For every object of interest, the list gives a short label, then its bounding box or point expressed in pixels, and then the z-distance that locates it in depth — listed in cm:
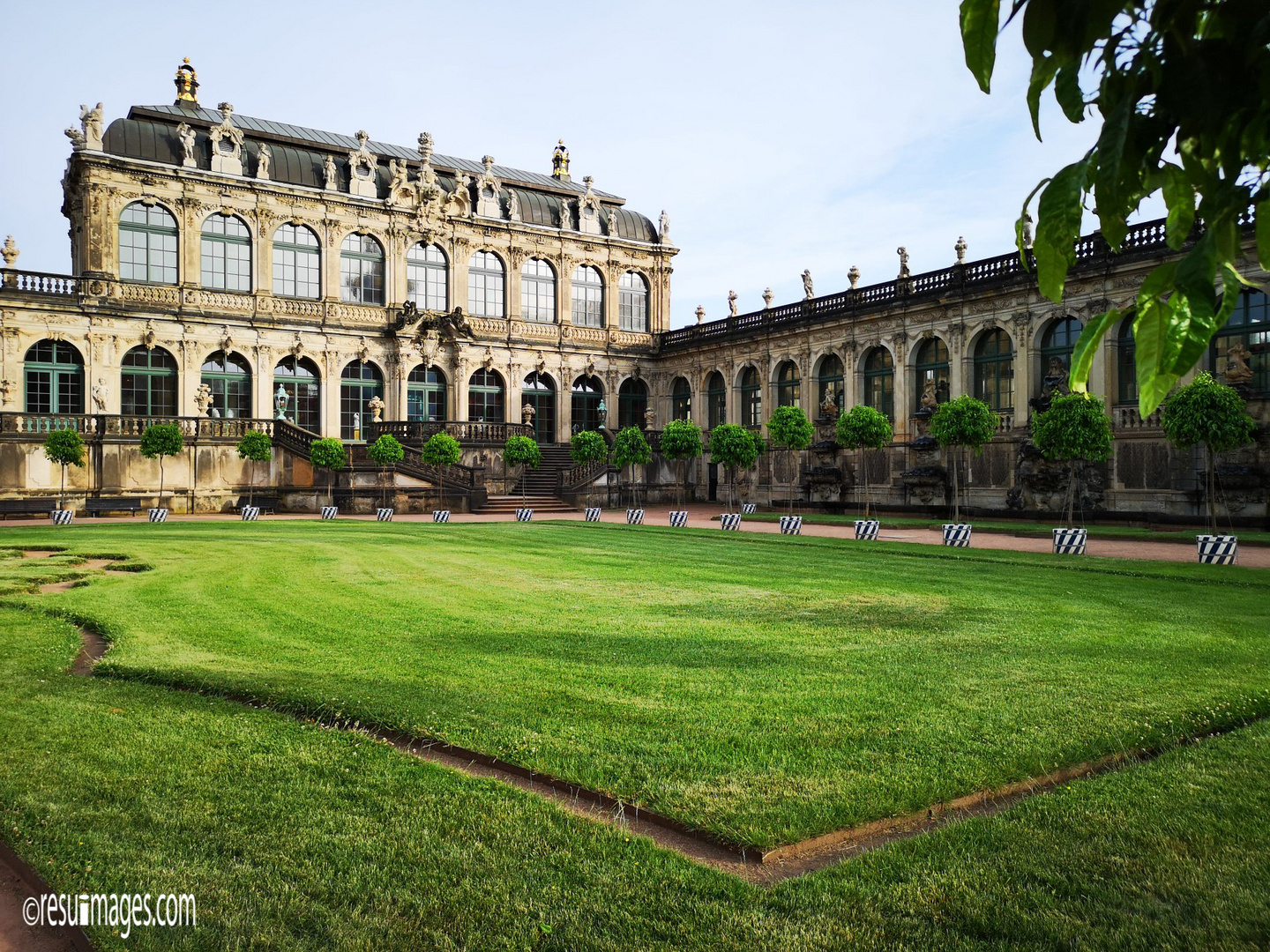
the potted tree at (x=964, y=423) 3116
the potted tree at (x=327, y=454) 3919
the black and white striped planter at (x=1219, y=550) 1892
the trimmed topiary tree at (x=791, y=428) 3775
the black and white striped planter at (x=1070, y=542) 2159
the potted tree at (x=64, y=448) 3478
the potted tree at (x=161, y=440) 3719
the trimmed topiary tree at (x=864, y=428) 3531
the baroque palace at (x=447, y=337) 3650
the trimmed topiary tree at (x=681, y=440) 4134
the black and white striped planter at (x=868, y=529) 2634
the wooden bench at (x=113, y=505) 3472
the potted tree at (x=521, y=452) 4400
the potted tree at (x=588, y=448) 4397
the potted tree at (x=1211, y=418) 2358
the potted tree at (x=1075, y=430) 2677
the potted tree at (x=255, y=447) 3925
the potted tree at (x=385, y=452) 4041
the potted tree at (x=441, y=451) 4094
